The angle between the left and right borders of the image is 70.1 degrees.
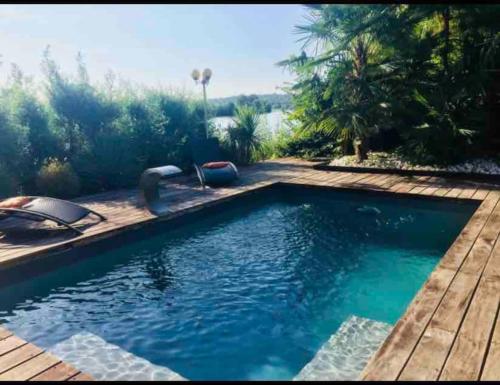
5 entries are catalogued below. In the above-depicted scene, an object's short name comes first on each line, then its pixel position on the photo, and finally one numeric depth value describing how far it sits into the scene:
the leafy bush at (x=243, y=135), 9.85
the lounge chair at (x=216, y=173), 7.27
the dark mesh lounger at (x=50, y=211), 4.37
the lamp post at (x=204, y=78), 9.45
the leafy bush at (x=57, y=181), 6.61
